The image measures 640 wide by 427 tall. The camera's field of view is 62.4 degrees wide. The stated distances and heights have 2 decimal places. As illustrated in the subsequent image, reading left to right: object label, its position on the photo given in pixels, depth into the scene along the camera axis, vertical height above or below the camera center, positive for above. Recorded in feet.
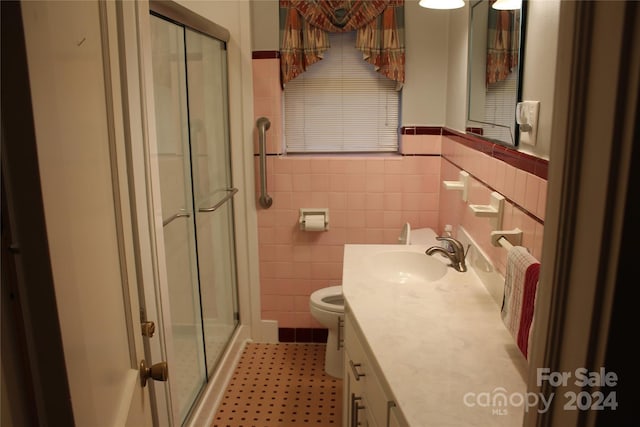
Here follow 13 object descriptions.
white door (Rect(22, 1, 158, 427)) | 1.95 -0.43
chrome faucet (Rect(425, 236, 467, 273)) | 6.81 -1.87
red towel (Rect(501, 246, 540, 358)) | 4.44 -1.62
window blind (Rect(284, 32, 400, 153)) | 10.30 +0.03
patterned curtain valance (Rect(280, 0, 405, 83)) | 9.59 +1.40
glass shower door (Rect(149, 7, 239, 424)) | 7.06 -1.27
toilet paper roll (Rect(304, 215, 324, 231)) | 10.23 -2.19
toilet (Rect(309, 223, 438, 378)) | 9.28 -3.57
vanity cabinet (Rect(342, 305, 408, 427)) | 4.52 -2.73
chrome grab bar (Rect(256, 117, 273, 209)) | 9.86 -0.94
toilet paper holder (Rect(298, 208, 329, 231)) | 10.32 -2.05
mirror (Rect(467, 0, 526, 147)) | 5.55 +0.43
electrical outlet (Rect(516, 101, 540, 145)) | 4.99 -0.13
